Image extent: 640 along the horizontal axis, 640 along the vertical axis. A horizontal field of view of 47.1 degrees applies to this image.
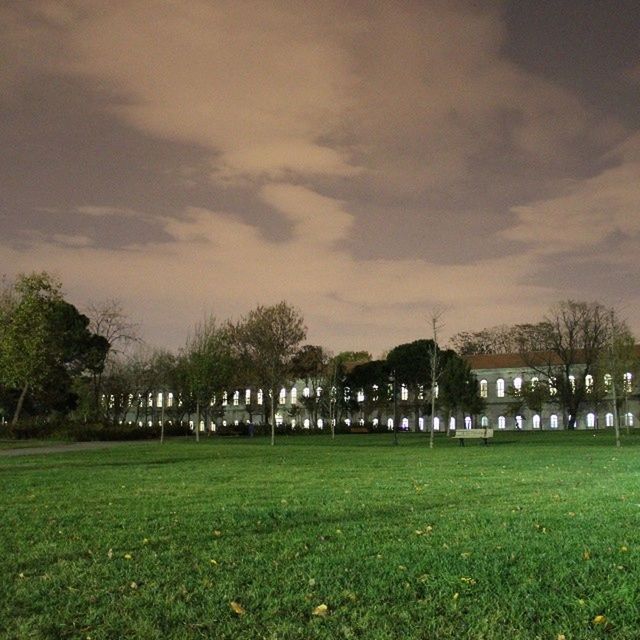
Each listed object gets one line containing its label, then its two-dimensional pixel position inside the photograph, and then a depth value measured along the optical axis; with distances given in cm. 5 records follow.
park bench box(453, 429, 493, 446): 3801
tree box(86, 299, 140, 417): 6387
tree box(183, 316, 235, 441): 4738
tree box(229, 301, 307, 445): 6350
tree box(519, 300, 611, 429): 8062
